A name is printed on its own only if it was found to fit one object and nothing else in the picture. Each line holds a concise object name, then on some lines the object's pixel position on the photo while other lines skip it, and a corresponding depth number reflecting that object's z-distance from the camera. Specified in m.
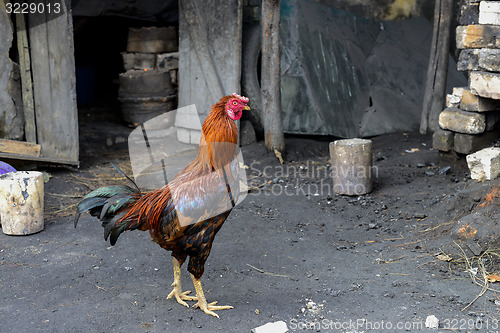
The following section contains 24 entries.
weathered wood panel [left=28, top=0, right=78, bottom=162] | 7.19
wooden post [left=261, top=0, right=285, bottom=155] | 7.61
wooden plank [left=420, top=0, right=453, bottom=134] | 8.15
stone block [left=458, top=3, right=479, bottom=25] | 6.21
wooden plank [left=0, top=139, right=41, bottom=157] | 6.89
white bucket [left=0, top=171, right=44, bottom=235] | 5.62
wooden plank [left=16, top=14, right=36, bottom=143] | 7.12
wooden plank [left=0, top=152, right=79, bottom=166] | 6.84
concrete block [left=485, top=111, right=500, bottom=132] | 6.69
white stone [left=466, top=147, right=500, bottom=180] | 5.84
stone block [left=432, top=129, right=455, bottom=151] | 7.03
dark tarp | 8.81
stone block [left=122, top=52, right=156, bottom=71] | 9.45
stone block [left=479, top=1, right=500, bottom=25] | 5.94
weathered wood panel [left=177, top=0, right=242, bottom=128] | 8.39
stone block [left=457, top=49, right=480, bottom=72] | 6.23
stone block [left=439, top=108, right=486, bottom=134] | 6.61
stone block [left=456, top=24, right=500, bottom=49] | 6.02
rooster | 3.93
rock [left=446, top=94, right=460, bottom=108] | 6.86
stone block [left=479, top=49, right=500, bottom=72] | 5.97
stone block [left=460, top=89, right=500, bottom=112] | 6.52
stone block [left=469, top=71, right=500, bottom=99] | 6.05
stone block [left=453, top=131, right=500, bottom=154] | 6.74
